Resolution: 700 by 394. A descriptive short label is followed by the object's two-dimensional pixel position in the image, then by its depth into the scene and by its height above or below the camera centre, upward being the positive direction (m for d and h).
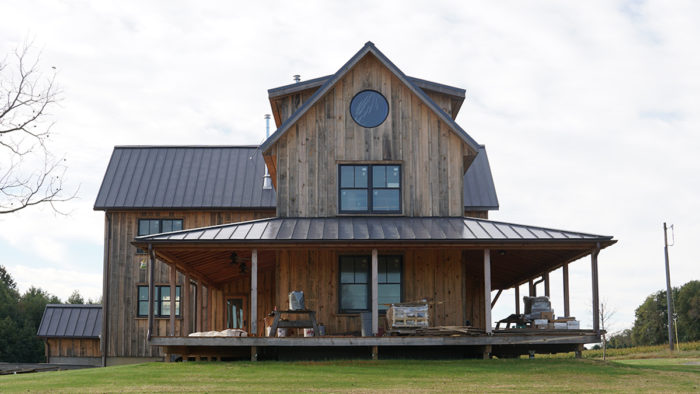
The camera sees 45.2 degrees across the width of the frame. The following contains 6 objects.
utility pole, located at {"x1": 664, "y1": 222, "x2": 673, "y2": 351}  47.04 +0.68
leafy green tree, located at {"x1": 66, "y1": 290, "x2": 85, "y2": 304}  75.29 +0.62
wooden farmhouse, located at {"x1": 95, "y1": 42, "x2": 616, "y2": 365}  21.30 +1.50
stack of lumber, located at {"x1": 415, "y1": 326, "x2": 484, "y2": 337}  21.03 -0.74
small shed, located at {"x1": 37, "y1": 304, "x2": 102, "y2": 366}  35.44 -1.19
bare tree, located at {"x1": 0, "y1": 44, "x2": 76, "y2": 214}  23.08 +4.97
